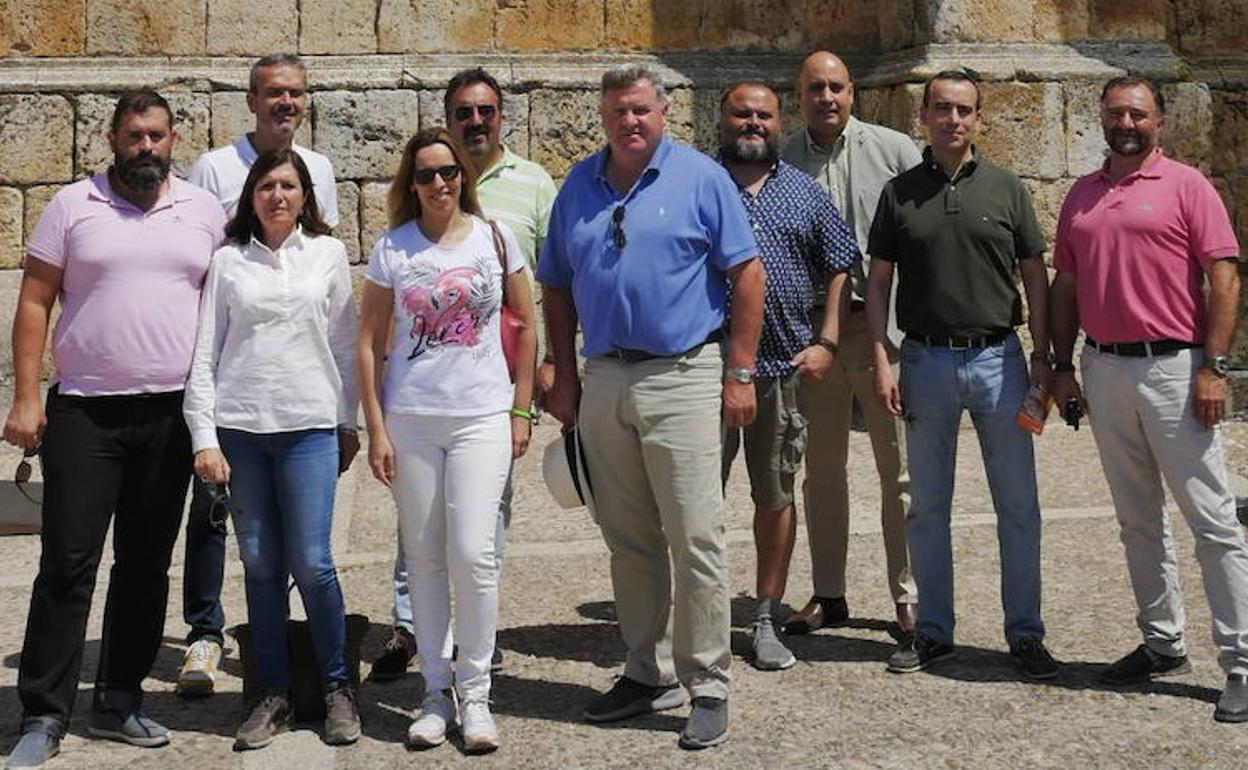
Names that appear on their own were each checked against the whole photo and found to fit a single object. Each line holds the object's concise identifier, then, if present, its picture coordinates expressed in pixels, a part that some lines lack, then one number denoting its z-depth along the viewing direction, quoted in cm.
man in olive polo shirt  533
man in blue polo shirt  479
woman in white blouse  471
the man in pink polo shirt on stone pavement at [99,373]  469
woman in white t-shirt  474
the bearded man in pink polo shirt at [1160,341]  498
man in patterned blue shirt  550
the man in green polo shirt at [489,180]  554
